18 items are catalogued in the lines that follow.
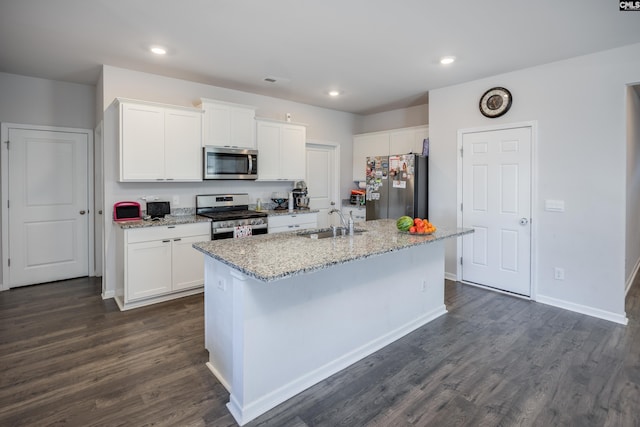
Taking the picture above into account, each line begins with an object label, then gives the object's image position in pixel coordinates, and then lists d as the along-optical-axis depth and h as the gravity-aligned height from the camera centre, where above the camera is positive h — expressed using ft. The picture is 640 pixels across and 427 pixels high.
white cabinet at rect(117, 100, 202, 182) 12.10 +2.55
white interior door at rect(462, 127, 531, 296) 12.95 +0.09
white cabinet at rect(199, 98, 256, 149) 13.88 +3.64
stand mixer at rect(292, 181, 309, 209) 17.66 +0.69
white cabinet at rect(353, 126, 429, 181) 17.33 +3.64
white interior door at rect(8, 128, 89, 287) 14.15 +0.20
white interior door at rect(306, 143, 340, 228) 19.39 +1.81
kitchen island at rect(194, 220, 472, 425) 6.49 -2.19
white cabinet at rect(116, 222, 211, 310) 11.73 -1.90
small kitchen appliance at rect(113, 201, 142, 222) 12.57 -0.02
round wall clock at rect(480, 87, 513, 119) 13.07 +4.23
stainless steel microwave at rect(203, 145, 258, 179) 13.97 +2.02
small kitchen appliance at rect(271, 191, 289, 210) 17.07 +0.57
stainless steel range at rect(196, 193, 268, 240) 13.37 -0.18
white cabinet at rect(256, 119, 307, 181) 15.87 +2.89
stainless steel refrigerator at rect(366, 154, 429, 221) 15.37 +1.13
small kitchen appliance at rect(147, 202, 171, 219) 13.20 +0.06
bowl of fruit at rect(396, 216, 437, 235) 9.72 -0.47
